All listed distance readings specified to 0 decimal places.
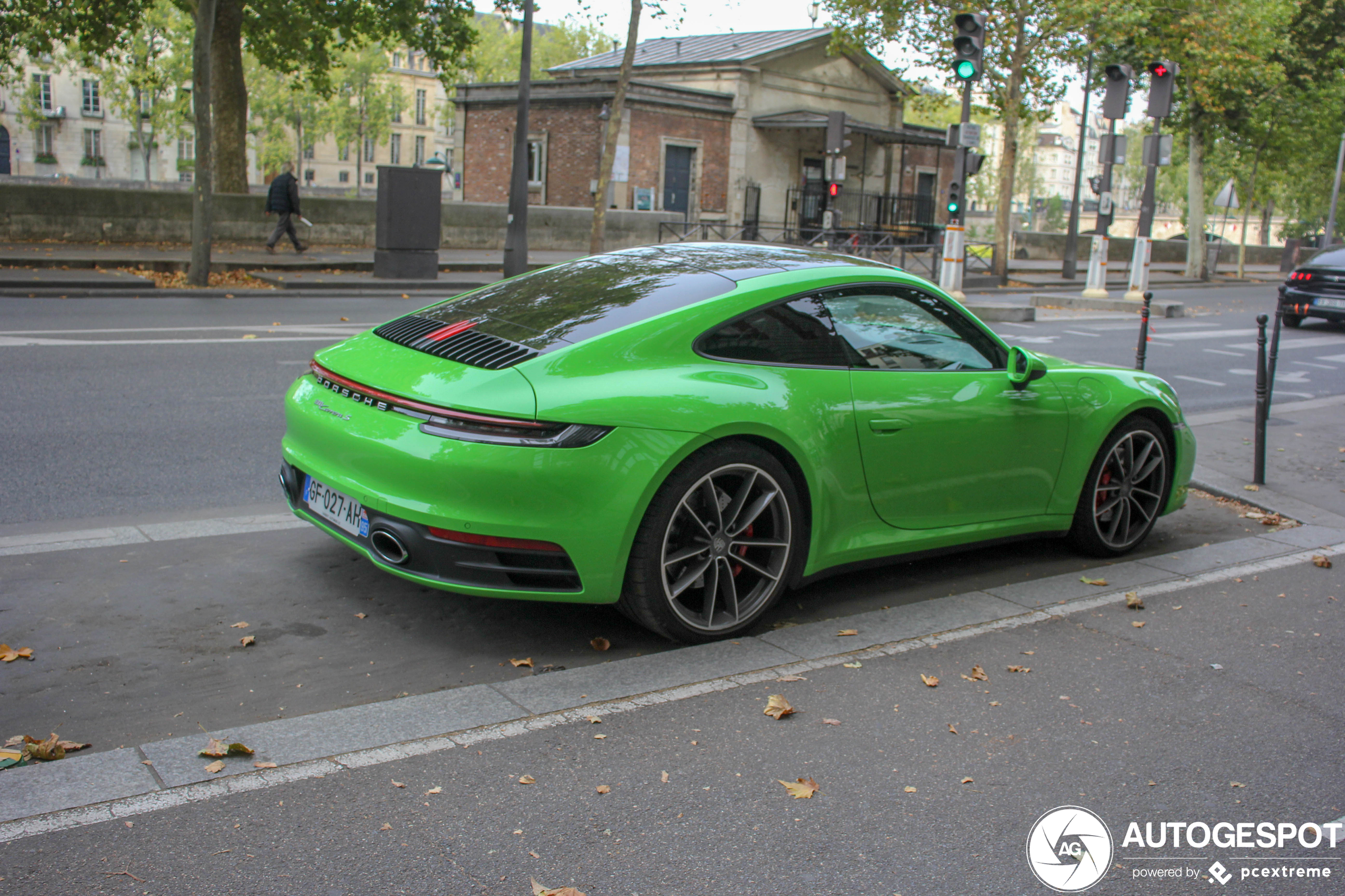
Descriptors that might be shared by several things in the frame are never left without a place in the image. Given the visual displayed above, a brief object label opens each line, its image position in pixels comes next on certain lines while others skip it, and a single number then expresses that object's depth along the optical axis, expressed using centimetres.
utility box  1966
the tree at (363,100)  6381
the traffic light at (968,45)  1741
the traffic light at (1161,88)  2164
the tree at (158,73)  4856
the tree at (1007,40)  3041
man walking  2141
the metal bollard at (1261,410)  723
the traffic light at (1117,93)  2353
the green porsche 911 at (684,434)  384
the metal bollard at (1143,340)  863
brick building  3725
